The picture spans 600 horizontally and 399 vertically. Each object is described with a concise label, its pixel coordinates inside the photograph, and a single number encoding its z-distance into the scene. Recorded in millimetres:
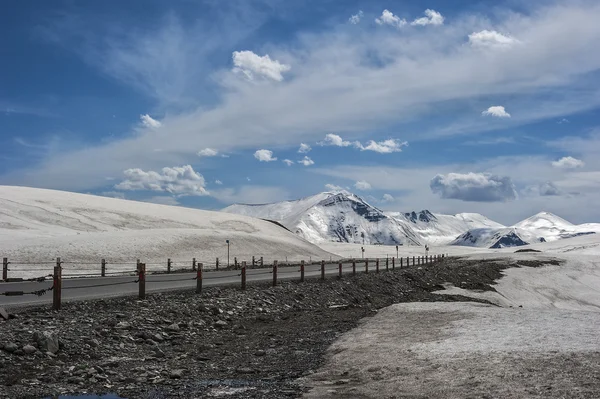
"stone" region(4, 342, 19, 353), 12117
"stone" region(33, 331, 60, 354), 12594
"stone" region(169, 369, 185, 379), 11578
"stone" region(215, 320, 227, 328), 18656
